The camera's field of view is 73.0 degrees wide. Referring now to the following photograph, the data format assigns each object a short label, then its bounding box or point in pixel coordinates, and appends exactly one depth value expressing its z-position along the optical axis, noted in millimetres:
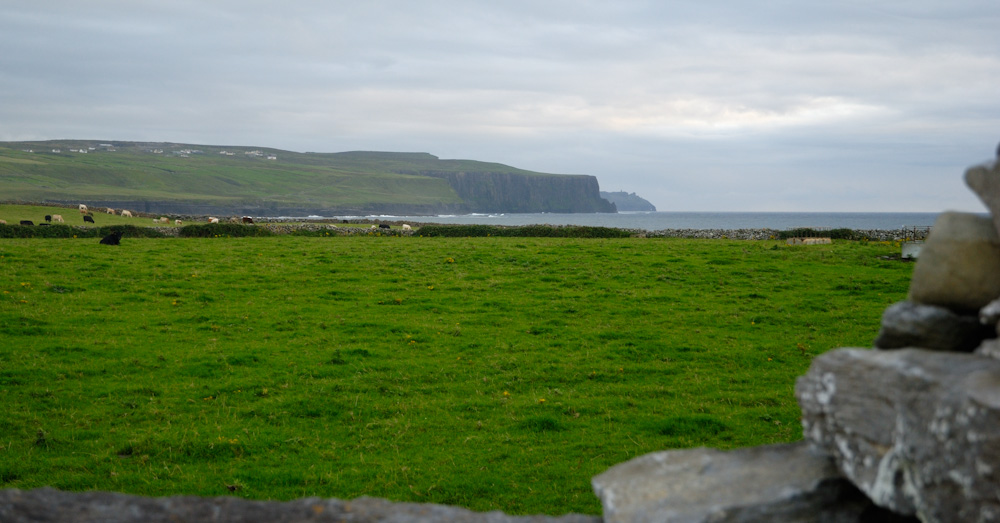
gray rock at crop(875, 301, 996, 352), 4051
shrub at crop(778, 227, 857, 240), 47844
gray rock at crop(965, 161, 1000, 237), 3698
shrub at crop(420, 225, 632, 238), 49625
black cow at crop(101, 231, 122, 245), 35906
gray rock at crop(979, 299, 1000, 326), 3684
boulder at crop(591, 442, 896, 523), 3965
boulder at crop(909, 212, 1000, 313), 3990
